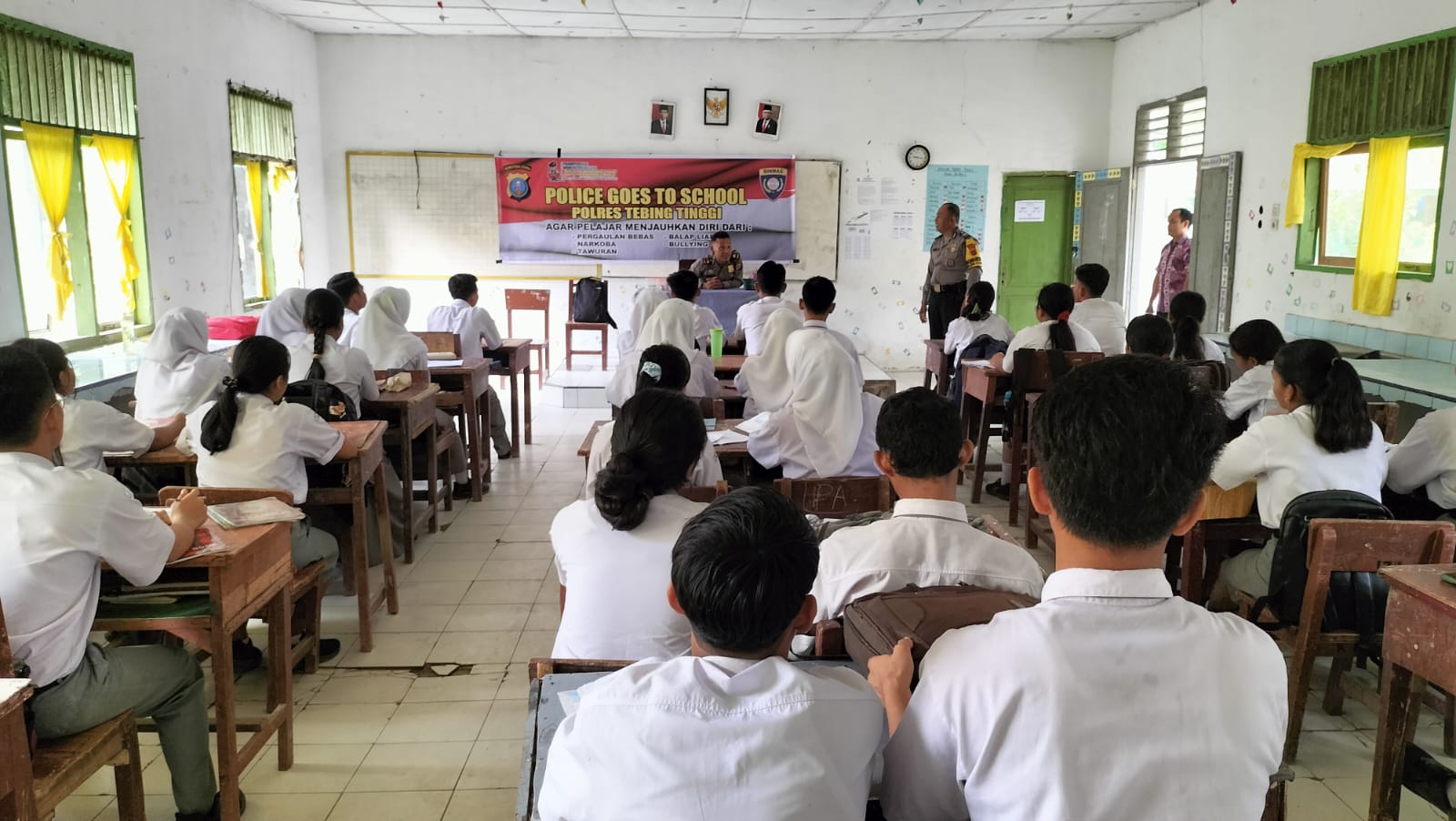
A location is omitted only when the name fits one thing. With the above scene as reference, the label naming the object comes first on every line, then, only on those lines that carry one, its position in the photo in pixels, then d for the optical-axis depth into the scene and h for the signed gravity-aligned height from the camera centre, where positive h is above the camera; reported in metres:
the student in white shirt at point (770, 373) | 4.09 -0.48
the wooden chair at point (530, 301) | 8.71 -0.40
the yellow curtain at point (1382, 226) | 5.14 +0.18
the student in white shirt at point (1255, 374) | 3.72 -0.43
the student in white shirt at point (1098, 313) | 5.36 -0.29
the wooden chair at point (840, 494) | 2.60 -0.62
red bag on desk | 5.78 -0.43
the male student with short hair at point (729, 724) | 1.04 -0.49
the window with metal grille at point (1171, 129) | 7.32 +1.00
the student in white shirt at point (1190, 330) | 4.72 -0.34
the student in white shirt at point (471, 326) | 5.72 -0.41
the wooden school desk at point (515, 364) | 5.86 -0.65
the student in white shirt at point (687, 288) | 5.38 -0.17
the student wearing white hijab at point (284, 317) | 5.02 -0.32
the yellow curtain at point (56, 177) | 4.90 +0.37
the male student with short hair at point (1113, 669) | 1.01 -0.42
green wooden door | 9.01 +0.16
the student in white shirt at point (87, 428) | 2.89 -0.52
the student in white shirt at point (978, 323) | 5.54 -0.37
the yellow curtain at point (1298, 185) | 5.88 +0.44
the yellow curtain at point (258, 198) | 7.46 +0.42
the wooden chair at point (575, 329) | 8.33 -0.61
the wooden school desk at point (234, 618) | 2.10 -0.78
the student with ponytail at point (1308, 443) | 2.68 -0.50
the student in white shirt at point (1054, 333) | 4.75 -0.36
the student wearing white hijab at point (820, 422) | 3.54 -0.59
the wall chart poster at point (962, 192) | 8.95 +0.58
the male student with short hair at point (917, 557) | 1.71 -0.52
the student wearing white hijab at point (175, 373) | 3.78 -0.45
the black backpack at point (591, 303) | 8.30 -0.39
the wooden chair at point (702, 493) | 2.44 -0.57
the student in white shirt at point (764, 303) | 5.25 -0.24
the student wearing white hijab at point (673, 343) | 4.48 -0.45
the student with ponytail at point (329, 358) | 3.96 -0.41
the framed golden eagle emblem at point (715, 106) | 8.75 +1.30
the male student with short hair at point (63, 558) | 1.82 -0.57
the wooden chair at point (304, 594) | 2.52 -1.05
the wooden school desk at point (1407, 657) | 1.89 -0.77
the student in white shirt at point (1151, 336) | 4.25 -0.33
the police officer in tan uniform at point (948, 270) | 7.40 -0.10
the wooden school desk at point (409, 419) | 4.02 -0.68
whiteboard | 8.77 +0.36
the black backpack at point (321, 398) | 3.59 -0.52
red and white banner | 8.84 +0.43
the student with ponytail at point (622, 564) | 1.94 -0.60
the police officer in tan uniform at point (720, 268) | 7.65 -0.09
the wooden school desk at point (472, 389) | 4.97 -0.68
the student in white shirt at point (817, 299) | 4.15 -0.18
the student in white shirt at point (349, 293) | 5.05 -0.20
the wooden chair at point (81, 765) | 1.67 -0.92
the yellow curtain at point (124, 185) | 5.53 +0.37
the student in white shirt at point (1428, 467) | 2.89 -0.60
